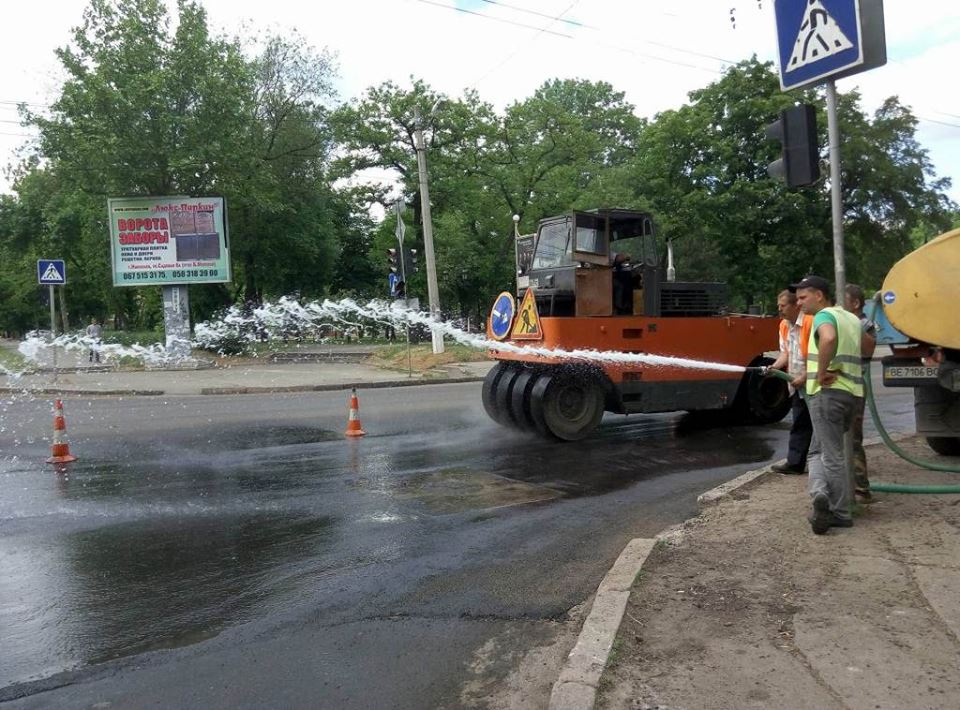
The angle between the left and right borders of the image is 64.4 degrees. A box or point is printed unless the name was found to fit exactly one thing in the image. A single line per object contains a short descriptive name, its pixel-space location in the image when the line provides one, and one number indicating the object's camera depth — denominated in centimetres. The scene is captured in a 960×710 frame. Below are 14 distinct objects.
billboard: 2364
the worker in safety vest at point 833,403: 530
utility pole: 2225
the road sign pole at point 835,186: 553
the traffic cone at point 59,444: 925
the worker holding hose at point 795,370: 730
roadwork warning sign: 973
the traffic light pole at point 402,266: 1839
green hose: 593
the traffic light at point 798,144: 601
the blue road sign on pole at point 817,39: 546
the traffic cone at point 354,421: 1088
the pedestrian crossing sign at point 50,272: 1761
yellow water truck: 689
